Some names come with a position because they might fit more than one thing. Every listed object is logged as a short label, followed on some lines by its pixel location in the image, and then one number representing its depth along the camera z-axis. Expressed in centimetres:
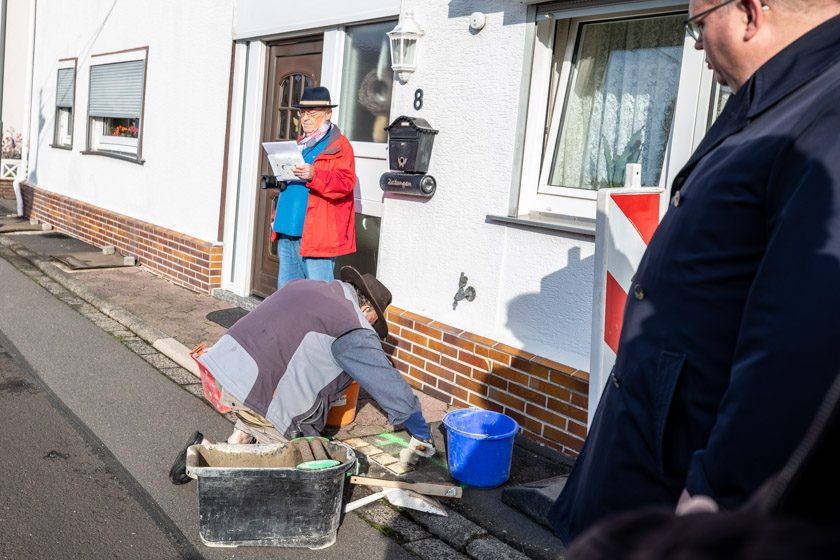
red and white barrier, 349
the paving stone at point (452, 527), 388
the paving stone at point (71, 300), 845
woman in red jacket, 612
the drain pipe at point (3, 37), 1850
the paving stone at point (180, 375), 614
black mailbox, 587
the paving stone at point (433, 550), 373
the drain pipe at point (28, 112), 1441
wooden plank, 420
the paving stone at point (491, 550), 376
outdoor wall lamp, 605
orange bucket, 520
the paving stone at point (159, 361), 650
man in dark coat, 131
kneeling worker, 420
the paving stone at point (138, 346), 688
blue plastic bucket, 435
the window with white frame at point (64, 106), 1309
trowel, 408
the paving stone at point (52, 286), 896
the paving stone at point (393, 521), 390
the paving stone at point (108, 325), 752
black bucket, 359
